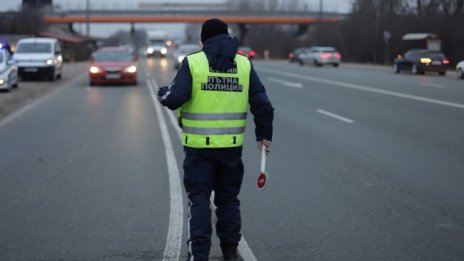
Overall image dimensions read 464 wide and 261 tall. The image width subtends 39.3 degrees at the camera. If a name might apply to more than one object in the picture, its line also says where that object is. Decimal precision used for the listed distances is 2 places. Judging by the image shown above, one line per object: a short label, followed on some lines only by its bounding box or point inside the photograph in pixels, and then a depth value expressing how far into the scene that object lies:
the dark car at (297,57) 54.78
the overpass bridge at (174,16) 86.62
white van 28.88
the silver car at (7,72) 22.62
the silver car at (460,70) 31.74
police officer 4.67
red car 26.33
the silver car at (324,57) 49.91
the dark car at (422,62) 36.25
